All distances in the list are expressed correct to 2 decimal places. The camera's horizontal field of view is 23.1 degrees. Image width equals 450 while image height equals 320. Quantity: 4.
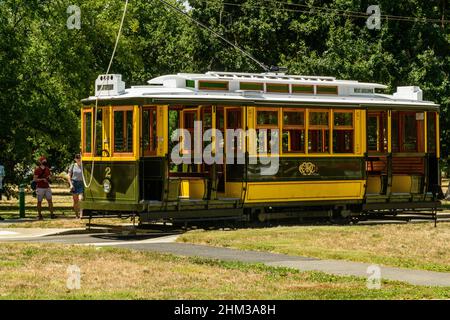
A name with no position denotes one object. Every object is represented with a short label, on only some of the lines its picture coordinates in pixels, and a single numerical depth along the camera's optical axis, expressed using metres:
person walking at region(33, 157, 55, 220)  29.84
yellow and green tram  24.89
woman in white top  29.30
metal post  31.85
